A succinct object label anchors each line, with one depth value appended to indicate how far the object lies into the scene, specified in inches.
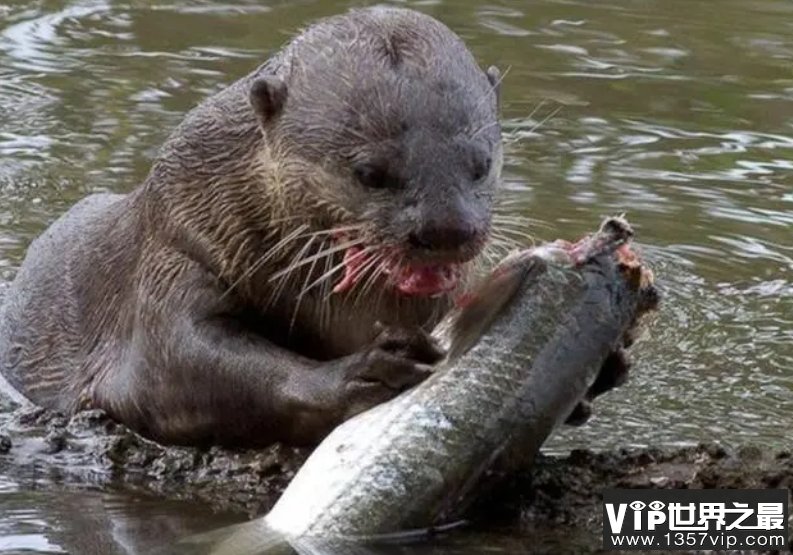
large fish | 407.2
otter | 416.5
